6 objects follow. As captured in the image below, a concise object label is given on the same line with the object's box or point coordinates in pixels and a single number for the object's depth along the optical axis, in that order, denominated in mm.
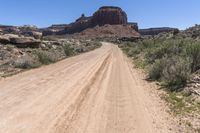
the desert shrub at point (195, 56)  8949
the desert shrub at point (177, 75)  7230
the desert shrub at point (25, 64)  11375
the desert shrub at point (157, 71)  8819
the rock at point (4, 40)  19313
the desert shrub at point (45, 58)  13216
